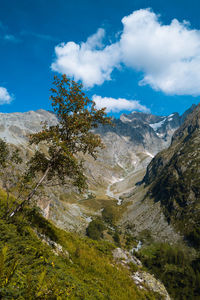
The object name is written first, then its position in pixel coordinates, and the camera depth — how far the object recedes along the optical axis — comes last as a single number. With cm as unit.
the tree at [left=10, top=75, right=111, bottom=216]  1496
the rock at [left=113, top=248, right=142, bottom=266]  1828
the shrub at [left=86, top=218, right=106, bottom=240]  11080
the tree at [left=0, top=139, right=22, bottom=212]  1411
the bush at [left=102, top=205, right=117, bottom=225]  17028
